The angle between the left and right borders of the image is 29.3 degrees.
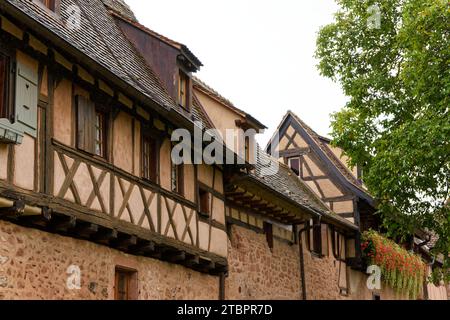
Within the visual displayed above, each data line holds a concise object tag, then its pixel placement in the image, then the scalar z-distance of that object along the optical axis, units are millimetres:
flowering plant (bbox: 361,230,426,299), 28938
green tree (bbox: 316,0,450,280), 17984
